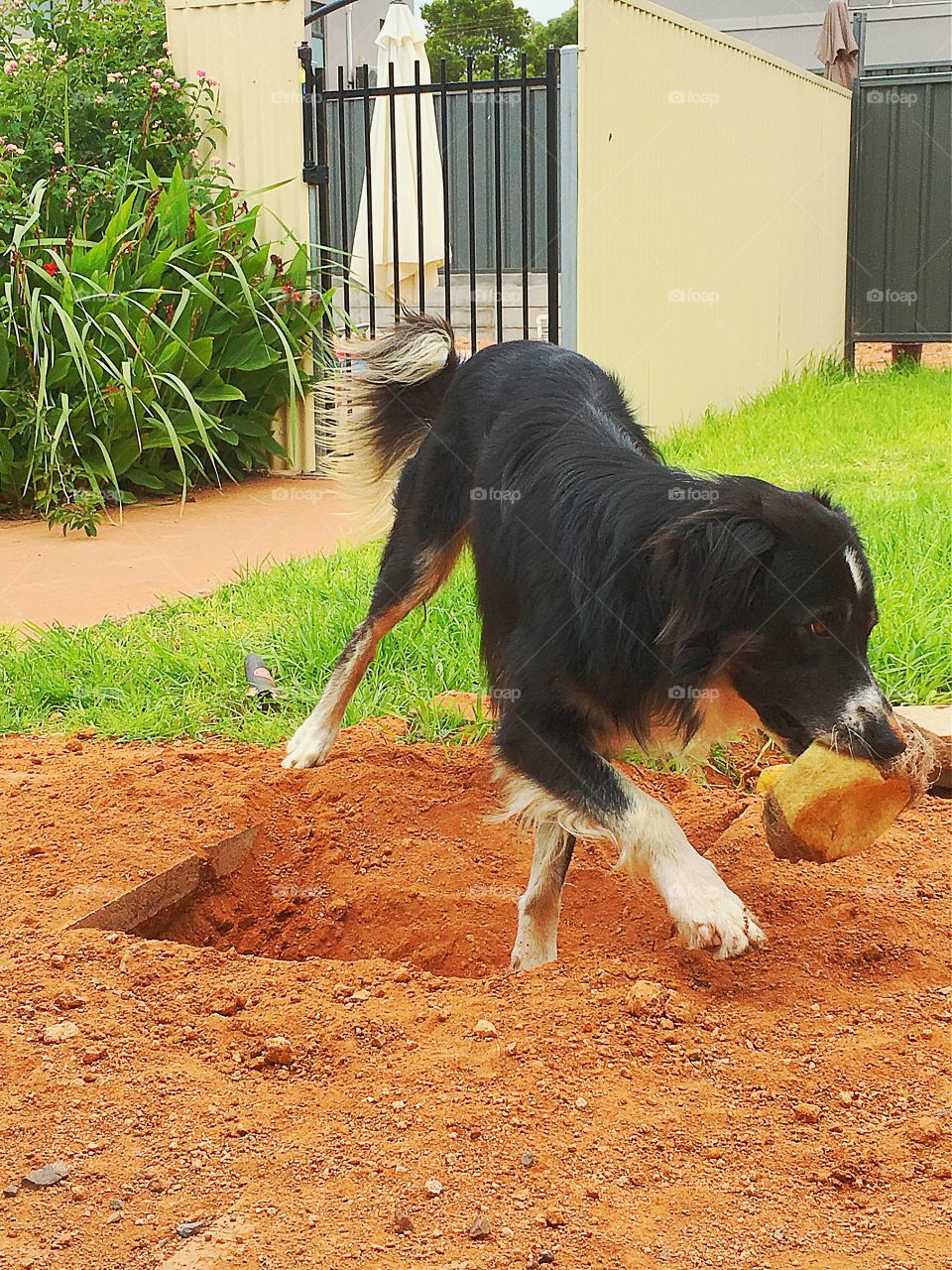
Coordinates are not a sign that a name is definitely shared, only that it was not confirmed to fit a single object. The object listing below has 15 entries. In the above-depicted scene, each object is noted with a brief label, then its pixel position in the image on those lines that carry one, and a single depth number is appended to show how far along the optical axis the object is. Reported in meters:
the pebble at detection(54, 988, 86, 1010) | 2.66
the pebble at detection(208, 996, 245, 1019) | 2.71
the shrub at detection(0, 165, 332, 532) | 7.04
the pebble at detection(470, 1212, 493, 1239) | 1.95
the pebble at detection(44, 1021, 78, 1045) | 2.52
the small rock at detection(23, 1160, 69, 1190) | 2.10
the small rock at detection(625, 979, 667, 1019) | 2.59
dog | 2.74
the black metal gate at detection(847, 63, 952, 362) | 13.14
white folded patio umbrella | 9.66
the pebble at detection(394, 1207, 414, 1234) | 1.96
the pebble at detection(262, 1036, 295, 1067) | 2.51
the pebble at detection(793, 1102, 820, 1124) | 2.26
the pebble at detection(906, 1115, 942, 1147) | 2.19
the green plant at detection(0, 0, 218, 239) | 7.77
